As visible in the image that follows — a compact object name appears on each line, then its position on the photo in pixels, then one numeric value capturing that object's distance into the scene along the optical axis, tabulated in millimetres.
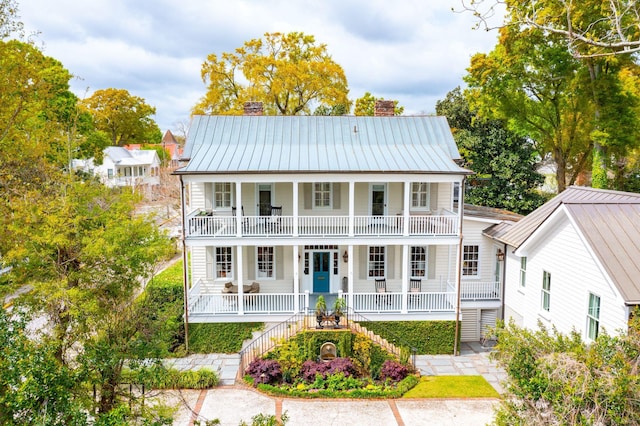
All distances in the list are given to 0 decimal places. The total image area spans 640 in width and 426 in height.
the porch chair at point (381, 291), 17334
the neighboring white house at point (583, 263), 11461
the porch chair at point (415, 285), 18641
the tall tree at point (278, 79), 33750
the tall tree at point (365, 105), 38844
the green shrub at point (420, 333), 17047
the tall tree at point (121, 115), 58094
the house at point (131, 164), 48906
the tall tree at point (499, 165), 26344
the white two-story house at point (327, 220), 17000
